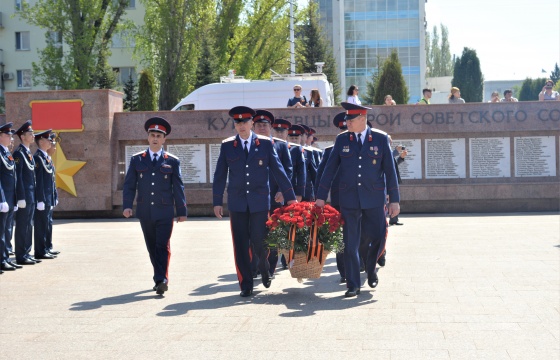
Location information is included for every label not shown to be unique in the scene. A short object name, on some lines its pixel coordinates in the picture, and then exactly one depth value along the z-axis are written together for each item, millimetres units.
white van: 24391
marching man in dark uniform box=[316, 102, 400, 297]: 9781
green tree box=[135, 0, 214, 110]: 45312
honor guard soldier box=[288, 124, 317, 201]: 12508
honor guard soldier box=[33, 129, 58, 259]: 13789
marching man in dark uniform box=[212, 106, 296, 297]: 9961
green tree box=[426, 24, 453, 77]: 96375
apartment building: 66562
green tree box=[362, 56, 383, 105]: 51938
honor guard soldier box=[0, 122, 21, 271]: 12594
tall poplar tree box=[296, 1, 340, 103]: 56531
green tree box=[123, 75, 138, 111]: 50031
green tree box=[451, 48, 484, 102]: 50344
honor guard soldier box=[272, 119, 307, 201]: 12039
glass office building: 74125
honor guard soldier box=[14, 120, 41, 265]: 13148
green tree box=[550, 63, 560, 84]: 102500
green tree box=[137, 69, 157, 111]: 41719
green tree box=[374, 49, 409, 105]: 31906
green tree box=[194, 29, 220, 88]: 45781
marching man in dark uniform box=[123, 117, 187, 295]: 10344
